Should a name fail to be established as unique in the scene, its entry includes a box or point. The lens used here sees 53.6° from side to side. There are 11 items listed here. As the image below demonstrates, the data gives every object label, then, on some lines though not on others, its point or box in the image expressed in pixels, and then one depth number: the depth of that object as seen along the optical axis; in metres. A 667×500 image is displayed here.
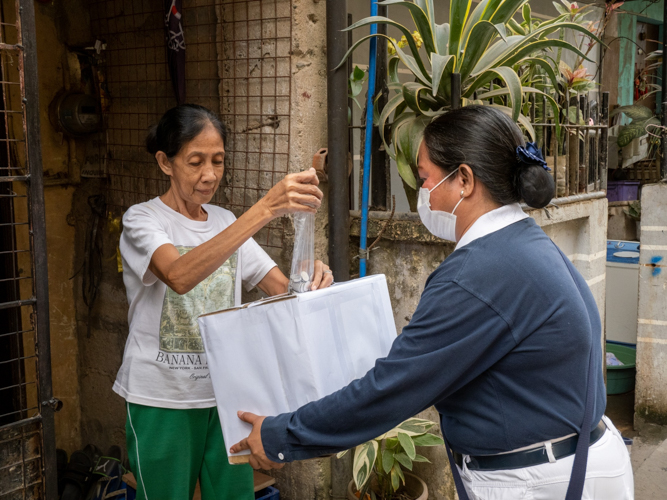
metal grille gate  2.16
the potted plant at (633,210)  7.39
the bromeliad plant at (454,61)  2.61
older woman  2.16
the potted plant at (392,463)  2.74
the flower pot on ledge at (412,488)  2.95
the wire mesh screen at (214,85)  2.90
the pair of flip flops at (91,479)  3.35
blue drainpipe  2.84
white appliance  5.73
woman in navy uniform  1.55
